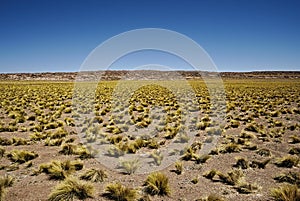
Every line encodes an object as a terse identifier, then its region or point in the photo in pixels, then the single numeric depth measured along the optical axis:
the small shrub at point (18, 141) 8.70
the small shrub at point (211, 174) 5.91
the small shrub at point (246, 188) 5.07
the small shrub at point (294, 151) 7.61
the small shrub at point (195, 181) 5.62
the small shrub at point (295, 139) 8.94
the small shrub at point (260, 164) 6.54
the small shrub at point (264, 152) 7.52
